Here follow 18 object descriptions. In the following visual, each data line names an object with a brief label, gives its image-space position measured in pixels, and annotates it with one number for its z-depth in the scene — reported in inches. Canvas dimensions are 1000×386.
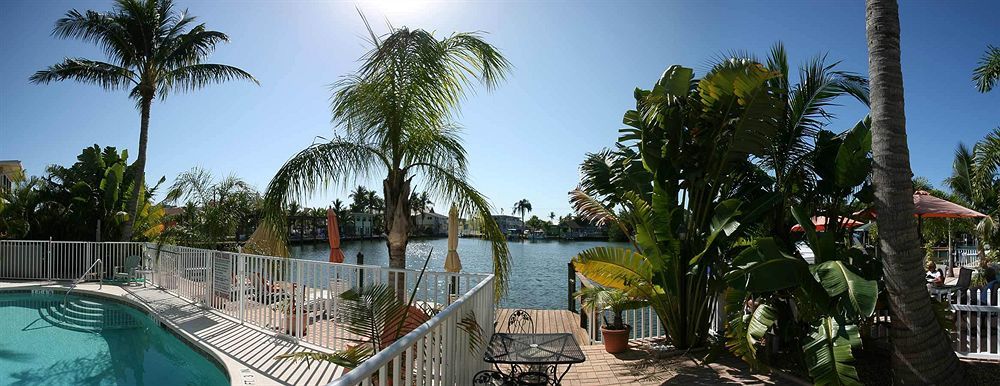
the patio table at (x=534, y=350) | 142.6
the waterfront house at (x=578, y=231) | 4352.9
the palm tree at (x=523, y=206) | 4989.2
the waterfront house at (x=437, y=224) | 3856.1
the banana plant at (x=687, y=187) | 213.3
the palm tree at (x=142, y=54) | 549.6
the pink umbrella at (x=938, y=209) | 298.0
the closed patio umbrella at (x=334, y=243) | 367.9
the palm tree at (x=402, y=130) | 265.6
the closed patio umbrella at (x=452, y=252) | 307.4
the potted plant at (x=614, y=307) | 247.0
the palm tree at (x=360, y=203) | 3170.3
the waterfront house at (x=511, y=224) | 4917.3
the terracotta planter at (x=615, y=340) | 246.4
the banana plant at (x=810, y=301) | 153.9
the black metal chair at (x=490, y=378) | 146.8
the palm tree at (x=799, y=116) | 222.2
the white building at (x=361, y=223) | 3134.8
